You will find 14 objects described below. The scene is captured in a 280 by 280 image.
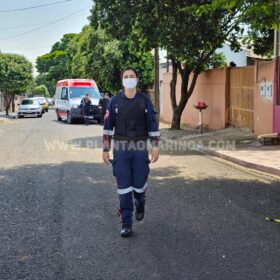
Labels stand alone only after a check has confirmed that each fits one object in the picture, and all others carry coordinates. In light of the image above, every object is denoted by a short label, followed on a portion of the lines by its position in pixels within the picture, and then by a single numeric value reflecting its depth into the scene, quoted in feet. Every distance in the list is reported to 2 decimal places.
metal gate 54.39
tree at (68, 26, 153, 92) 112.57
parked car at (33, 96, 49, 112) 166.52
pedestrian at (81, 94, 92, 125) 83.43
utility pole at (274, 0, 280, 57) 47.32
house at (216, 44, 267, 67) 93.66
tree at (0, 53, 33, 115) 149.59
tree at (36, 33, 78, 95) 273.33
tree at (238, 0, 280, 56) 27.02
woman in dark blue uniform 18.15
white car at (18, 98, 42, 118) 127.03
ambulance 86.22
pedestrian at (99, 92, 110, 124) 69.87
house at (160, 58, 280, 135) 47.42
